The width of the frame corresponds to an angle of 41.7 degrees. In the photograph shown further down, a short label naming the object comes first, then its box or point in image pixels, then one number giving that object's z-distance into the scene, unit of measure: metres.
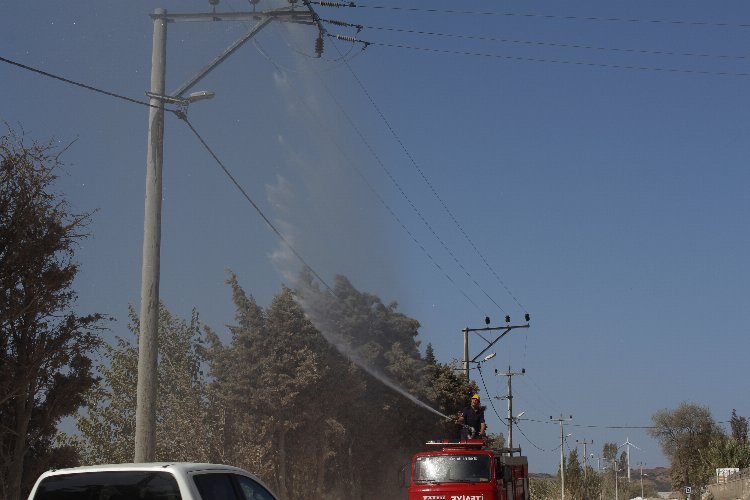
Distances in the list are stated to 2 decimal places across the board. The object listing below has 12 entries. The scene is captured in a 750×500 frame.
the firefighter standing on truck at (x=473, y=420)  23.70
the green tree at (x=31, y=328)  15.30
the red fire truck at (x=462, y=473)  20.44
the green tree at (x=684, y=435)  109.46
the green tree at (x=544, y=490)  82.19
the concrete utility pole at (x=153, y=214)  14.99
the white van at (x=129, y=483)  8.86
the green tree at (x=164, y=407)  29.53
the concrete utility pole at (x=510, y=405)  66.00
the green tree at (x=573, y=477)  92.59
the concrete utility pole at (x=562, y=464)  88.72
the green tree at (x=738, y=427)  109.93
